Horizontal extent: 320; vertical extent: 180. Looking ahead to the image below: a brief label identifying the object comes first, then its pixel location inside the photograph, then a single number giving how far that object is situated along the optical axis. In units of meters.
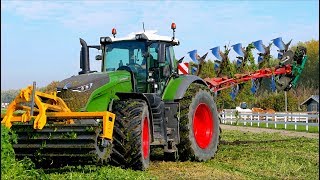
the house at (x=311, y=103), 55.57
